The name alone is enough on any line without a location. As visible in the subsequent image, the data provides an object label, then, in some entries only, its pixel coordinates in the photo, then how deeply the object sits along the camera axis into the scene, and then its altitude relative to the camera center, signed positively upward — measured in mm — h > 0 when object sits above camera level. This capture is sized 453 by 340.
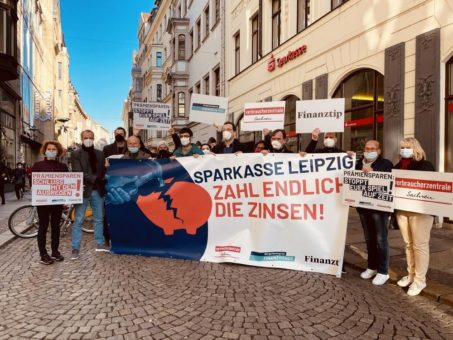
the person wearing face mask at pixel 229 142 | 6738 +311
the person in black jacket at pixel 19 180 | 16645 -845
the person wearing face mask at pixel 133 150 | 6812 +179
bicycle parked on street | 7949 -1223
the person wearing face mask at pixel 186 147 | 6629 +225
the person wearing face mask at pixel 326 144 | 5770 +247
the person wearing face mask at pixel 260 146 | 6783 +245
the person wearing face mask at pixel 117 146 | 7883 +281
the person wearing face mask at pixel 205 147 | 9762 +328
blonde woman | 4637 -830
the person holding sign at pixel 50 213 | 5953 -792
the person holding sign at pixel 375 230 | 4980 -873
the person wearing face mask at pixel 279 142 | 6184 +286
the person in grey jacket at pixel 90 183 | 6402 -375
